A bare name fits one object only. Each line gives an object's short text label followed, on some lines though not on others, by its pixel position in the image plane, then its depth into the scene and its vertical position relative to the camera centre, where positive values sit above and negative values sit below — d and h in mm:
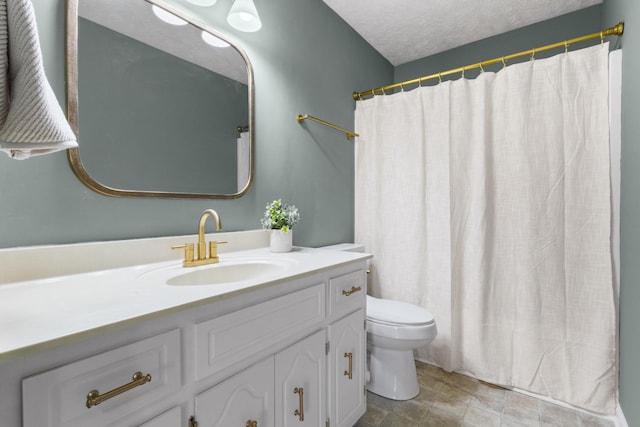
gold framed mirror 1021 +456
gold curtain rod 1426 +931
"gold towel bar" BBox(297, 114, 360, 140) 1841 +619
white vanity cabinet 516 -351
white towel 513 +237
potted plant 1436 -43
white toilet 1611 -710
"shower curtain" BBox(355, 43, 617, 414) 1569 -34
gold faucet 1111 -133
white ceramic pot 1433 -115
